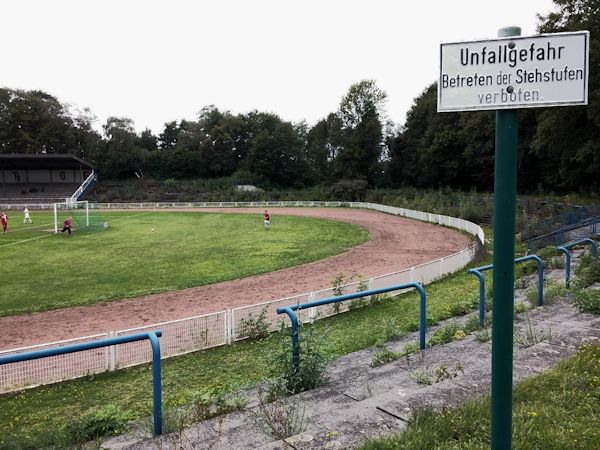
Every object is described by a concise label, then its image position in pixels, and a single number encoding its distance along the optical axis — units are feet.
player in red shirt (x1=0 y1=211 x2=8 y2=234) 112.53
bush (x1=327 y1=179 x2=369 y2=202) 225.35
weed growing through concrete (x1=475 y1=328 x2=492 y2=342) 25.31
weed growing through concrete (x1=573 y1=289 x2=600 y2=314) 29.40
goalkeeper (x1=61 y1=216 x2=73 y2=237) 109.40
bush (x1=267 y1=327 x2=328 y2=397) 19.72
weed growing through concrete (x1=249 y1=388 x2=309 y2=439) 14.97
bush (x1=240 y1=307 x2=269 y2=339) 38.50
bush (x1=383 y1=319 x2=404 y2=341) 30.17
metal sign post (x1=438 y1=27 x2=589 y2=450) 9.20
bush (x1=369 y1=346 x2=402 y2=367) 23.32
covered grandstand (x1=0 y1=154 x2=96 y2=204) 232.94
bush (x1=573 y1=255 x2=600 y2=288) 38.96
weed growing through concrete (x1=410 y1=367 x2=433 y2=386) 19.18
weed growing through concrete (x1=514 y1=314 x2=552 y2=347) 23.35
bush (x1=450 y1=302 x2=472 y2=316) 37.73
